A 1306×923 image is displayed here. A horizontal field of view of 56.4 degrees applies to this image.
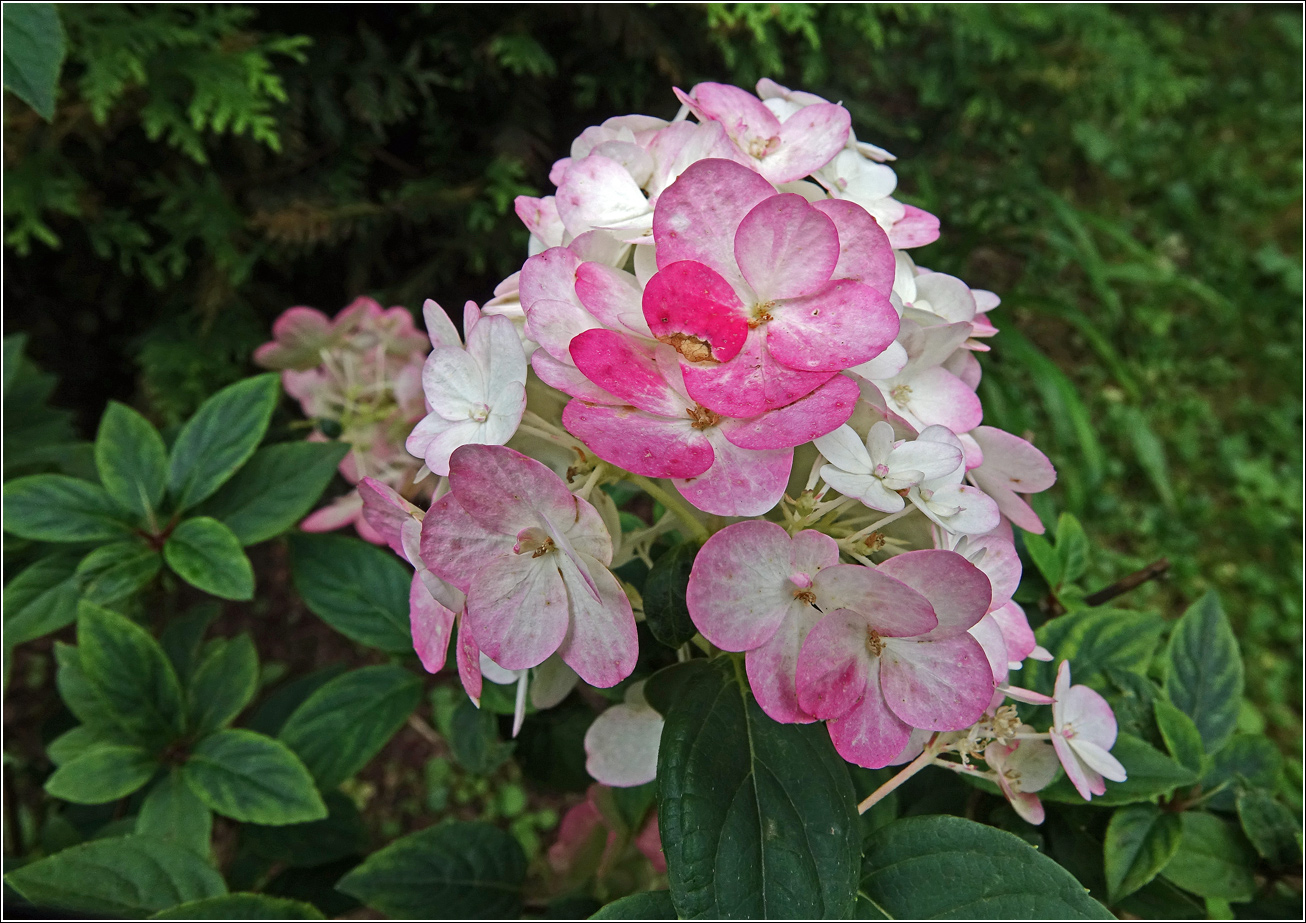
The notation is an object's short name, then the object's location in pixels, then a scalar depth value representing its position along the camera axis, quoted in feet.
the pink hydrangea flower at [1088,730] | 0.85
